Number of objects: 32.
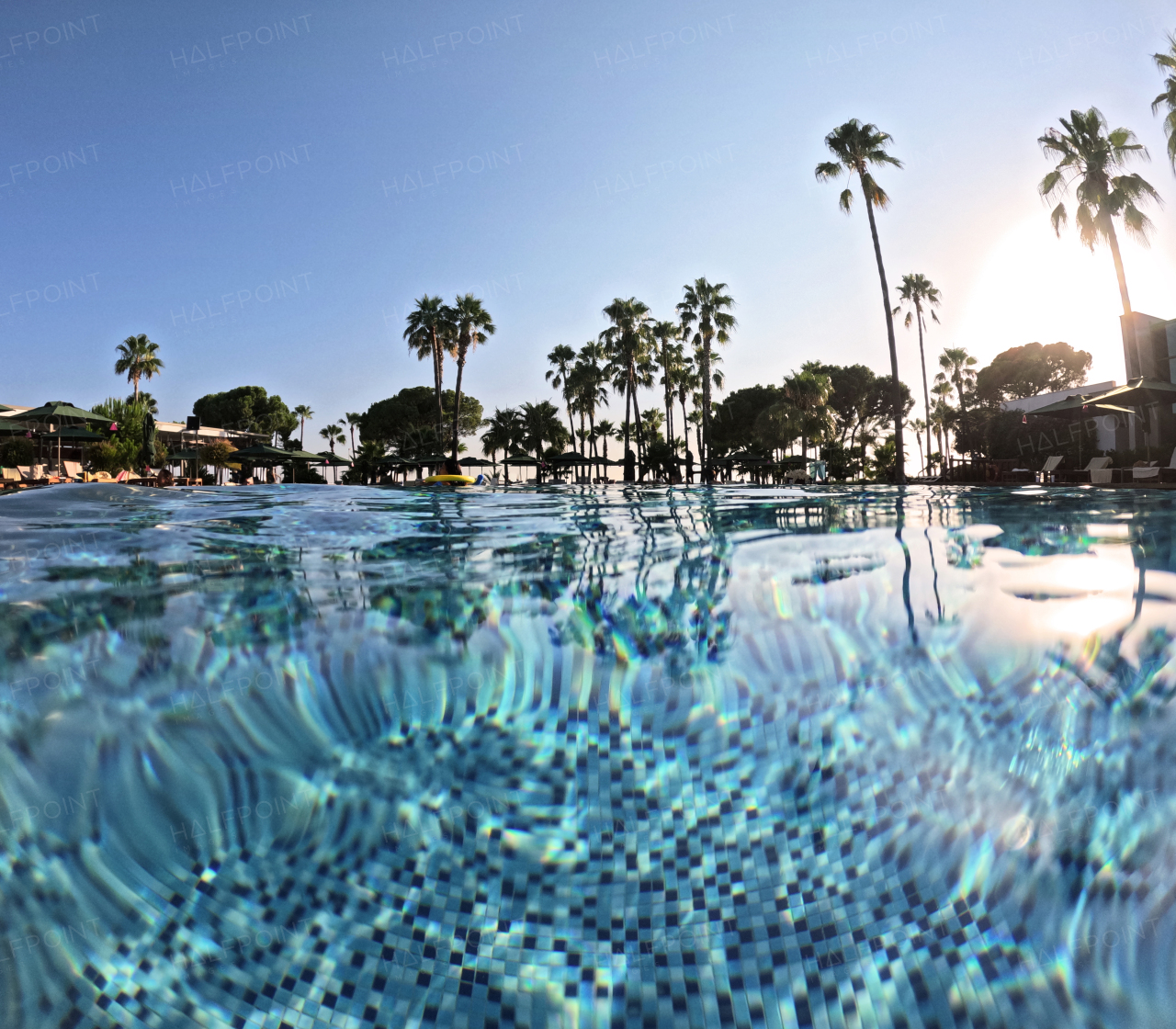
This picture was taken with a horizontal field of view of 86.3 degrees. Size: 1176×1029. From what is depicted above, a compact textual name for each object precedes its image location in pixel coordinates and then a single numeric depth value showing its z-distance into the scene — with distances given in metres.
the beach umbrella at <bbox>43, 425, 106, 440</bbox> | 23.34
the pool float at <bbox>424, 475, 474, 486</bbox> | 24.88
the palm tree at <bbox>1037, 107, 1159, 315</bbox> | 20.53
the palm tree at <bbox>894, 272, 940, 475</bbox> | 45.28
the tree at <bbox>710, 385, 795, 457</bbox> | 54.84
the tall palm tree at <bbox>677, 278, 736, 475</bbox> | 34.91
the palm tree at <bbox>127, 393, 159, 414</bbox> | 52.59
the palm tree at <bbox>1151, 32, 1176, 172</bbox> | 18.22
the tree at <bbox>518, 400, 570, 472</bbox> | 60.09
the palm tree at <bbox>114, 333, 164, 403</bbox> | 50.09
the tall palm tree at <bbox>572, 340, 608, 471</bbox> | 44.59
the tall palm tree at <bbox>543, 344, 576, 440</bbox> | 48.40
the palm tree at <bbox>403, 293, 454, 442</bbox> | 39.00
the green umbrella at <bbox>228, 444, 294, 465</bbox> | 25.75
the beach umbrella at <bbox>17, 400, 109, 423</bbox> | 23.03
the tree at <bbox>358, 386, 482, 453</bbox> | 65.56
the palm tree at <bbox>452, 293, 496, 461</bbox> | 38.91
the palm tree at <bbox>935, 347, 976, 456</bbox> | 52.28
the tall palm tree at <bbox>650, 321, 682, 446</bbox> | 42.75
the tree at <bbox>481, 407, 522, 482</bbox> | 61.28
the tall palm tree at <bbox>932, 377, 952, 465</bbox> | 55.83
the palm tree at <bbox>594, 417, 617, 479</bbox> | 64.38
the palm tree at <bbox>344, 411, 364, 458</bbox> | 71.27
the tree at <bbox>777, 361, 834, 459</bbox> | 39.59
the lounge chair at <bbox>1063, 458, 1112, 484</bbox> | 15.75
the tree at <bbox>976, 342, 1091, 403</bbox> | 50.88
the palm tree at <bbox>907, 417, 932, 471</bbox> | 57.84
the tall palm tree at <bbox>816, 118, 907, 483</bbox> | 23.61
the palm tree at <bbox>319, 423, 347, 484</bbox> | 81.75
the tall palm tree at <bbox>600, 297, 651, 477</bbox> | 37.41
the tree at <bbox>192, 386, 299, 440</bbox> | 73.38
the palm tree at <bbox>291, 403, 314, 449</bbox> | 79.19
